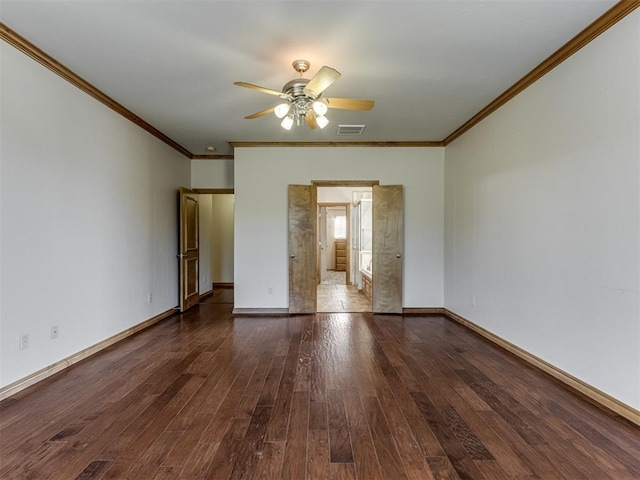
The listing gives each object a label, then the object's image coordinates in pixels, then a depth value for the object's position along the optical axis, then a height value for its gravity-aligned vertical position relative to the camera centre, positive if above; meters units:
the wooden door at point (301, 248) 4.96 -0.24
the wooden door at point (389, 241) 4.99 -0.12
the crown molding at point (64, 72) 2.34 +1.43
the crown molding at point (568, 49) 2.06 +1.45
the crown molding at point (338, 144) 4.98 +1.41
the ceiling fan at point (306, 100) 2.44 +1.13
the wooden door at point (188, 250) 5.08 -0.28
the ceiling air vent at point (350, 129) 4.28 +1.44
